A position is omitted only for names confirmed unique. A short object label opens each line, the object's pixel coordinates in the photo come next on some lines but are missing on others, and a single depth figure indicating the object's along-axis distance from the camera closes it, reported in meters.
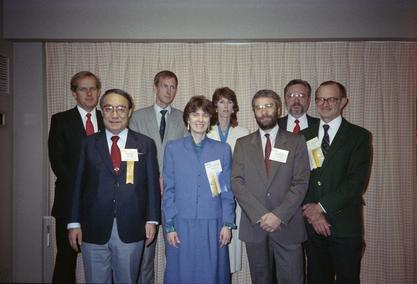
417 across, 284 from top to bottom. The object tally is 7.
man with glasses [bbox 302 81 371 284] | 2.57
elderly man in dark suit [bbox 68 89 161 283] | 2.31
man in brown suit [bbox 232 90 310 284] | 2.46
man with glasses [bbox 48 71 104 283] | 2.93
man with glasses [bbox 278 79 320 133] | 3.13
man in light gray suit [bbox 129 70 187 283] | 3.12
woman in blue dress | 2.42
